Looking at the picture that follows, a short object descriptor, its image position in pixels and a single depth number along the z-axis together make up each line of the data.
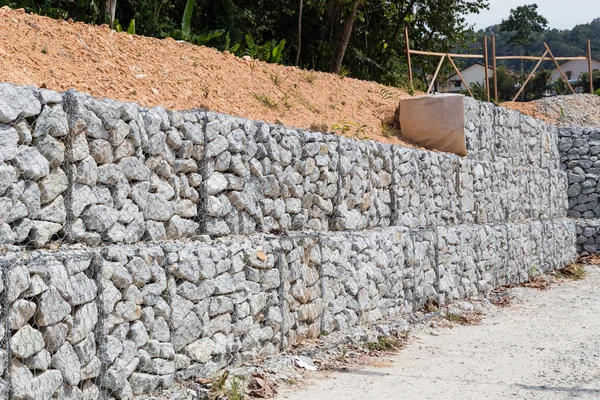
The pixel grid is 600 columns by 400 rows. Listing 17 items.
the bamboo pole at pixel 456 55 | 19.31
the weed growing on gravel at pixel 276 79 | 13.45
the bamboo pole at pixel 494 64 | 21.10
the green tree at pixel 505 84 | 57.78
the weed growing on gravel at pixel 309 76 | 14.70
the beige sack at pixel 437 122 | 14.67
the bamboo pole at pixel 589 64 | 24.45
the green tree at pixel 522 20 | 67.81
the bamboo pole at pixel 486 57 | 20.41
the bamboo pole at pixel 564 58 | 22.11
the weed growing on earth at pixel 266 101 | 12.21
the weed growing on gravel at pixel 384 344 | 9.81
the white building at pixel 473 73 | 80.93
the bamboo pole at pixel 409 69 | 18.97
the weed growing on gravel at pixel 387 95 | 16.26
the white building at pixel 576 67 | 87.69
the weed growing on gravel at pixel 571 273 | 17.95
